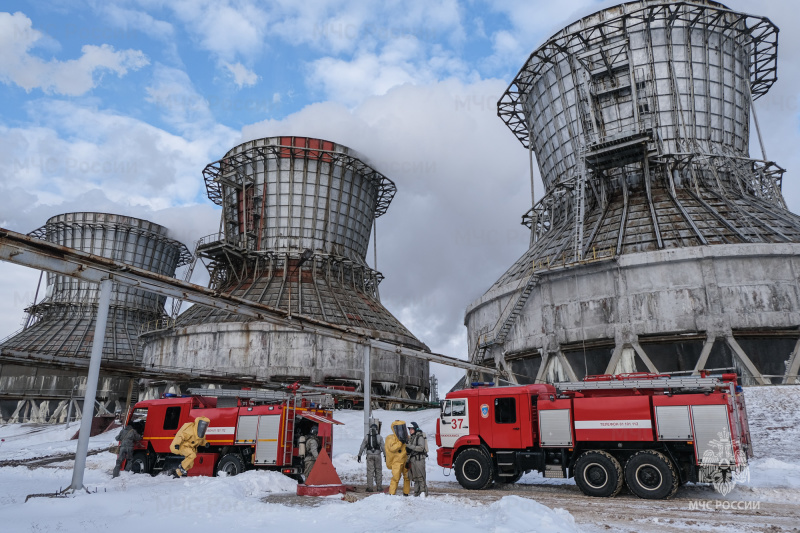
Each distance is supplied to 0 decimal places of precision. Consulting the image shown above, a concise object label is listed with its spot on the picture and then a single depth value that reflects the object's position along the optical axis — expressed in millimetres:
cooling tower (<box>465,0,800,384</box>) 23859
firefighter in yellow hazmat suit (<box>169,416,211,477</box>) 12977
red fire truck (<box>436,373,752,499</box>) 11492
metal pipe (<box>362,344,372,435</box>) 21078
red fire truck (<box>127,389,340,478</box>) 14938
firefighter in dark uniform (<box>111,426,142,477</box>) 15758
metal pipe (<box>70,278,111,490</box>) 11159
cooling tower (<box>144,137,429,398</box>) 37812
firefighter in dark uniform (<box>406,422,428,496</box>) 11523
